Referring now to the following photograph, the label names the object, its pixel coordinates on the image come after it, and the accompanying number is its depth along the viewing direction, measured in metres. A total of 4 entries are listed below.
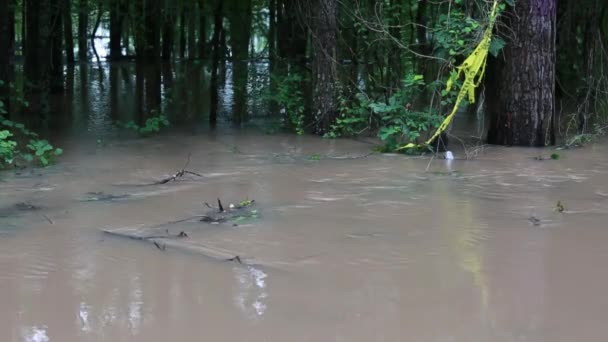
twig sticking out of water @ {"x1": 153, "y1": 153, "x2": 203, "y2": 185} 7.91
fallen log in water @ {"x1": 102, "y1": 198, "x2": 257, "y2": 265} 5.36
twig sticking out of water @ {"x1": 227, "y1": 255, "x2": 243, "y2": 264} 5.13
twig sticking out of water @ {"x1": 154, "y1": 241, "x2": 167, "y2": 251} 5.44
